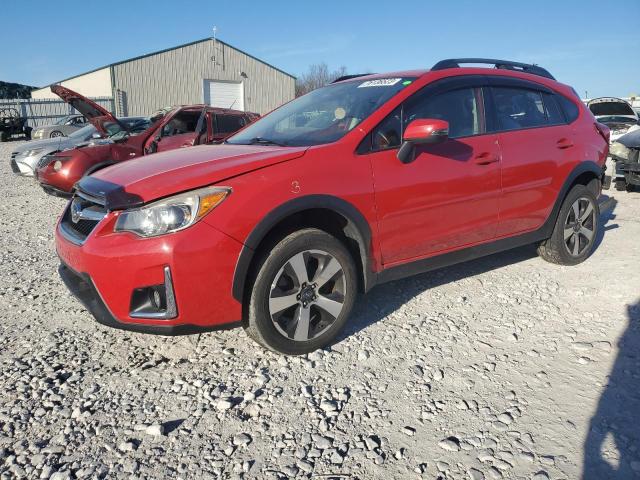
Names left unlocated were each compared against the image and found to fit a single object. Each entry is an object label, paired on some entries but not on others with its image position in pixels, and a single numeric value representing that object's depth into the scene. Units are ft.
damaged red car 25.07
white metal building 98.89
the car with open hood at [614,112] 45.22
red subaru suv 8.41
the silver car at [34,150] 33.04
